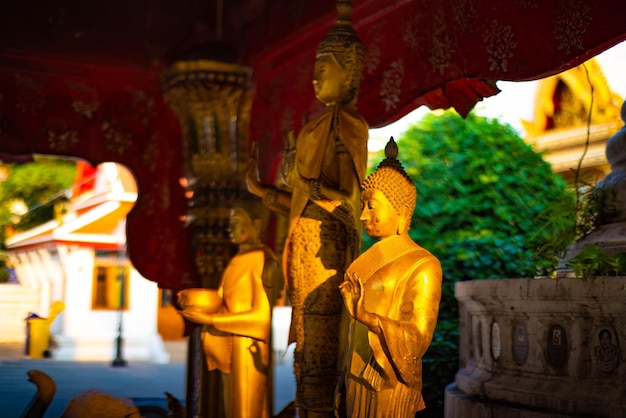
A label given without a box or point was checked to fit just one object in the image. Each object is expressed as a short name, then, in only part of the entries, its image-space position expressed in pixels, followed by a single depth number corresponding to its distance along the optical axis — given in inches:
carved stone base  132.1
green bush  251.8
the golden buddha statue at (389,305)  106.4
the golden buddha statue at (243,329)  160.2
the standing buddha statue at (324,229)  140.7
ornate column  213.2
